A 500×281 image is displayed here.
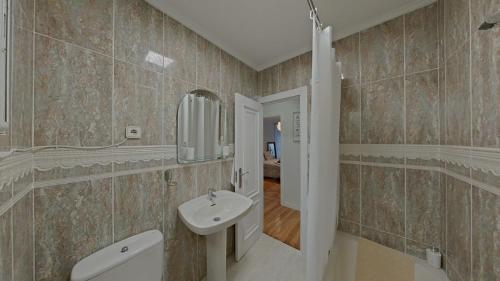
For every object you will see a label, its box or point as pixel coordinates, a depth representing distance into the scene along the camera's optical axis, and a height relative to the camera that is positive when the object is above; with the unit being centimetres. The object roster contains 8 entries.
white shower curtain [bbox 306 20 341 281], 84 -7
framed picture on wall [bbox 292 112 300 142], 326 +28
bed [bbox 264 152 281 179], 511 -89
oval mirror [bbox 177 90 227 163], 141 +14
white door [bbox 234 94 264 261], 181 -28
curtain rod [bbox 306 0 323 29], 84 +67
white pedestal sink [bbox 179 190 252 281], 118 -61
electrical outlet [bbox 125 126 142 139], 107 +6
